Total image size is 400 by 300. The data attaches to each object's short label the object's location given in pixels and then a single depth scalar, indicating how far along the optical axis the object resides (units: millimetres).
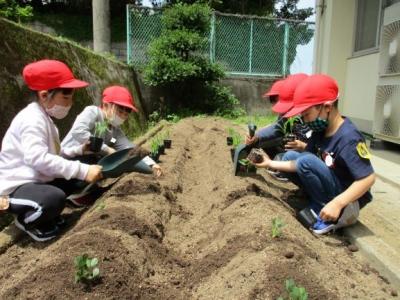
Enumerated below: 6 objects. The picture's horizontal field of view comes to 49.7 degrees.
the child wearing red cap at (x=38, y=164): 2971
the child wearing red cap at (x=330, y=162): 2873
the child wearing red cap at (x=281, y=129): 4125
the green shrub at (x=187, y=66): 11047
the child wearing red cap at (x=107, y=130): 3855
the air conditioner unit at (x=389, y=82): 6070
